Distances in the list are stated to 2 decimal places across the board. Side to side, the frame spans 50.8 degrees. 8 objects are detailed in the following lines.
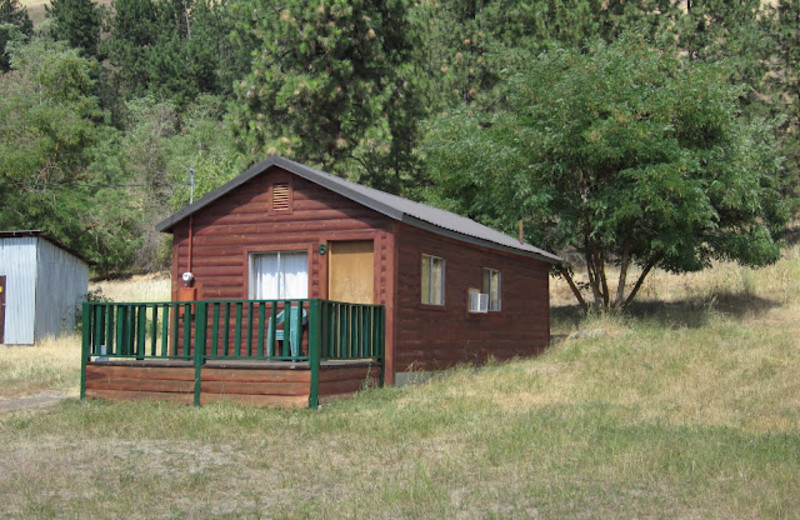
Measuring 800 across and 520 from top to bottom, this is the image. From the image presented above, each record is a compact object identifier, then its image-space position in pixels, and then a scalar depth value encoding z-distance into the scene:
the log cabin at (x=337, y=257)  14.89
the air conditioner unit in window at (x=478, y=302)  17.72
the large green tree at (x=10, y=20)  72.38
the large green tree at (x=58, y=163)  36.50
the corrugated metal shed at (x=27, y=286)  25.45
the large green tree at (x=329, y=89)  30.33
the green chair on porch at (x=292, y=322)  15.01
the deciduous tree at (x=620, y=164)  21.94
